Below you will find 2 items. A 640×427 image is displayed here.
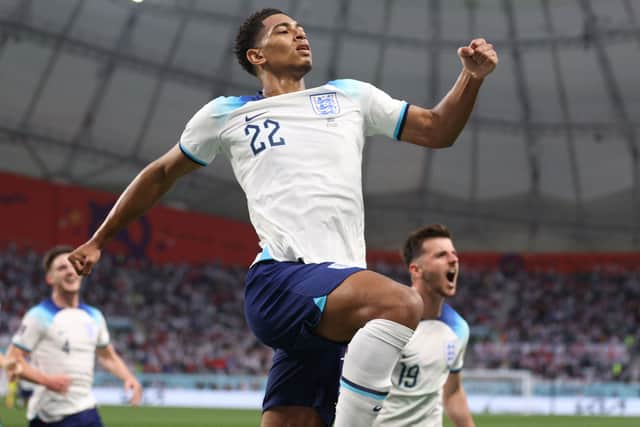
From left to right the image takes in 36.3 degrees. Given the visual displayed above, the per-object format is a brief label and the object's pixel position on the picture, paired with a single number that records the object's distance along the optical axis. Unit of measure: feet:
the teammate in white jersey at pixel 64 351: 23.73
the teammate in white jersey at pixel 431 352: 18.17
